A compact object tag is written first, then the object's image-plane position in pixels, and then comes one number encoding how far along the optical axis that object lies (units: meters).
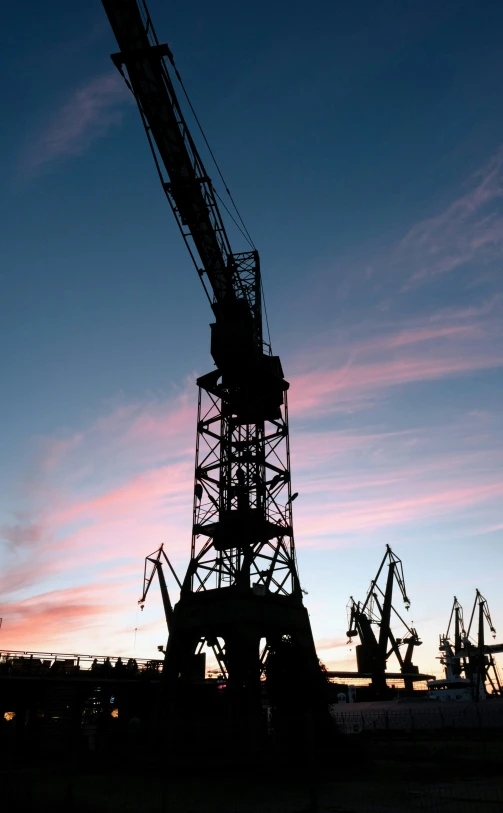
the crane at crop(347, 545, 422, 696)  85.12
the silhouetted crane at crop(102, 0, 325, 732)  31.44
